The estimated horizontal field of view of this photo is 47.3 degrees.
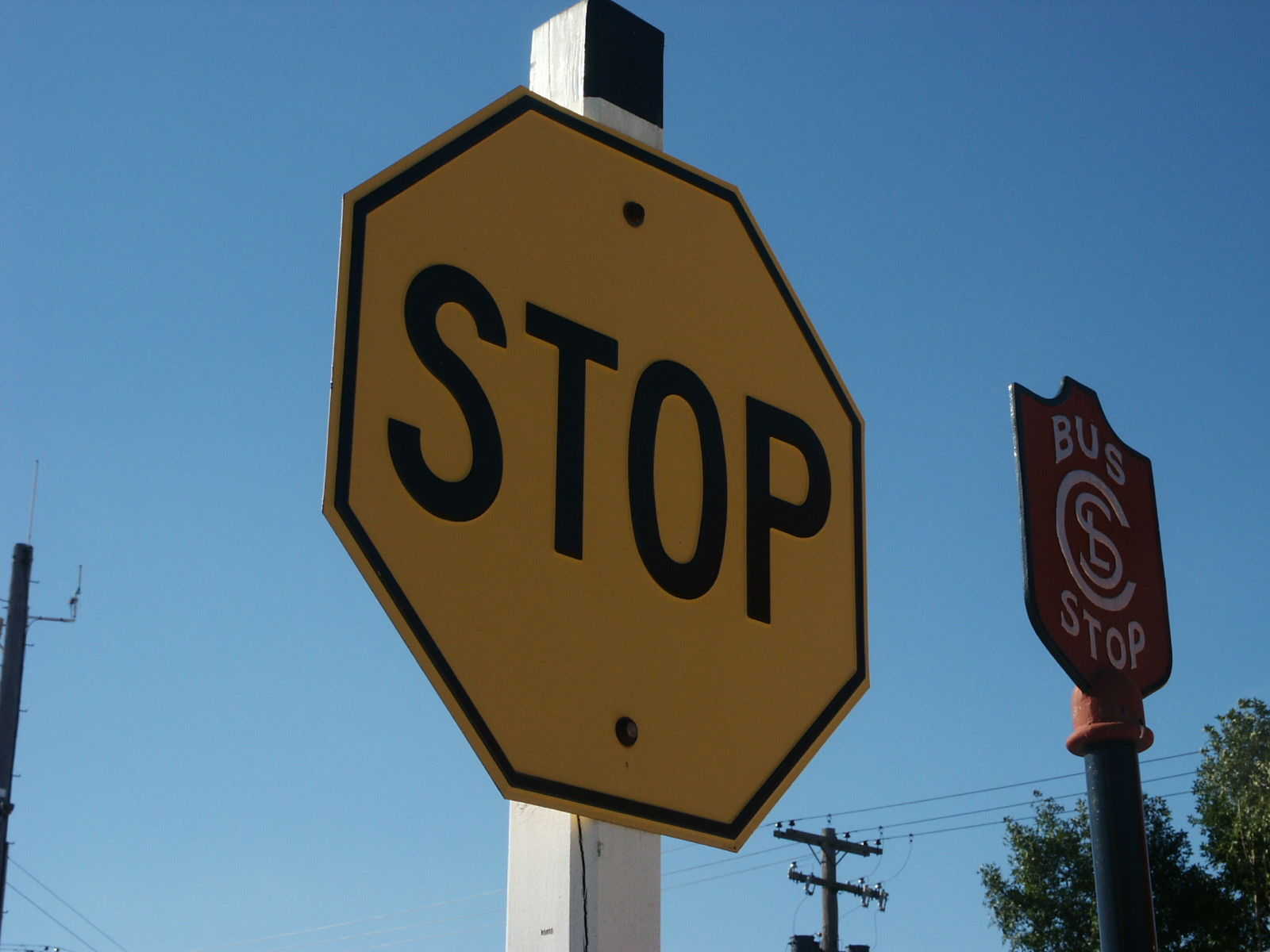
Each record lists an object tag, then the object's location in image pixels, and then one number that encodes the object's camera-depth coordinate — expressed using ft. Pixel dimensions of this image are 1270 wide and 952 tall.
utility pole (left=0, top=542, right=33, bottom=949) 53.62
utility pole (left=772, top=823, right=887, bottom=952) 94.43
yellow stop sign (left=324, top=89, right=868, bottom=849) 4.95
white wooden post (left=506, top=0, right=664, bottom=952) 5.23
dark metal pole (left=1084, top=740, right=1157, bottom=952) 13.48
